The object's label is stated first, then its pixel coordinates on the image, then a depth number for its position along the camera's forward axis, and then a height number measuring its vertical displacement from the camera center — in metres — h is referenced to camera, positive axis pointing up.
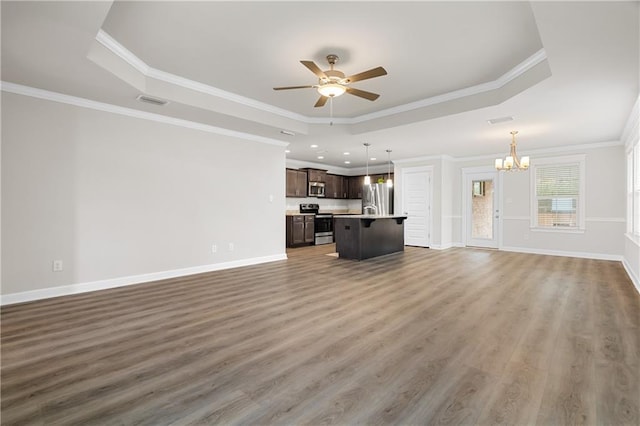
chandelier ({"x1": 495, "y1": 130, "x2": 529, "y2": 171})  5.81 +0.84
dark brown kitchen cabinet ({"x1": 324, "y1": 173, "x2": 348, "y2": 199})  10.49 +0.70
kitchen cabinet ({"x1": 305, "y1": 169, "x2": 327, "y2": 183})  9.72 +1.03
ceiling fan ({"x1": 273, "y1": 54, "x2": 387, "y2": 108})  3.01 +1.30
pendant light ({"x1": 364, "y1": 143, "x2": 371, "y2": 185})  7.17 +0.61
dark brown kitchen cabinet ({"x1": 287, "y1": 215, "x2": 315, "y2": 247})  8.79 -0.67
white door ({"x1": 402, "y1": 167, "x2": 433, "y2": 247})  8.66 +0.04
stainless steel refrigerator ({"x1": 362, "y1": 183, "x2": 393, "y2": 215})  9.38 +0.26
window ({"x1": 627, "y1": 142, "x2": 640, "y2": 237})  4.62 +0.23
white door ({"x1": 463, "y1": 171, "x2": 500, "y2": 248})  8.24 -0.06
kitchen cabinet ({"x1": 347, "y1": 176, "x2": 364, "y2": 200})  11.01 +0.74
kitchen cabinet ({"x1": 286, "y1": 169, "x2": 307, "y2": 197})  9.18 +0.73
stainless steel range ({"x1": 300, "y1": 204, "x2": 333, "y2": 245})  9.62 -0.53
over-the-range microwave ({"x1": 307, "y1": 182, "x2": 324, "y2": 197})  9.76 +0.57
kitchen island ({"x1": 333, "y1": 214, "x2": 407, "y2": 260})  6.53 -0.65
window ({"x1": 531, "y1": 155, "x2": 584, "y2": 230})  7.00 +0.28
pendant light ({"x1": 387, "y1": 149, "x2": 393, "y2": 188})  8.09 +1.21
